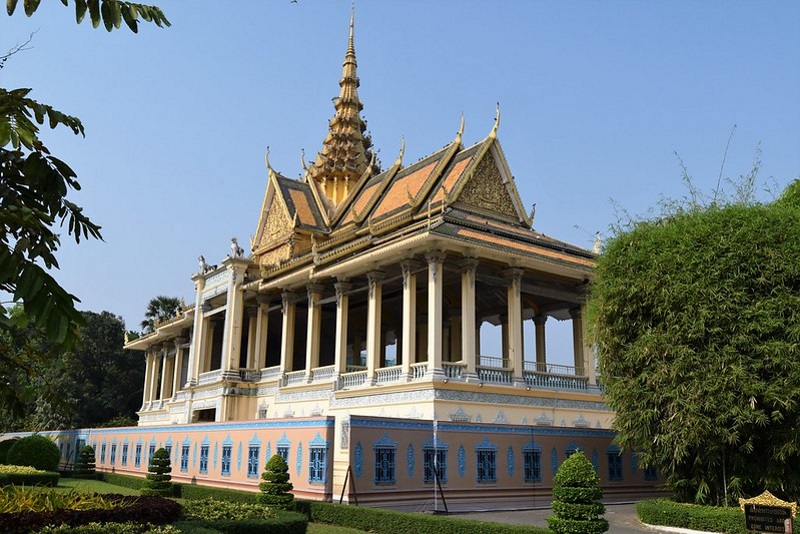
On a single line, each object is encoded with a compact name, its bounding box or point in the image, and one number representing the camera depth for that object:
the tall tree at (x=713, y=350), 12.91
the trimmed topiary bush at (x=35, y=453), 26.02
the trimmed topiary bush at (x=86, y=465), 27.03
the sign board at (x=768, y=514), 10.79
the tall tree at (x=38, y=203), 3.88
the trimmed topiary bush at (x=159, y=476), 19.25
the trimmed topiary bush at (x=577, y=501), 9.94
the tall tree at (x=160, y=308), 49.88
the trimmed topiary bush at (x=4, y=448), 27.71
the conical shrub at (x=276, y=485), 13.68
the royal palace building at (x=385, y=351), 16.03
